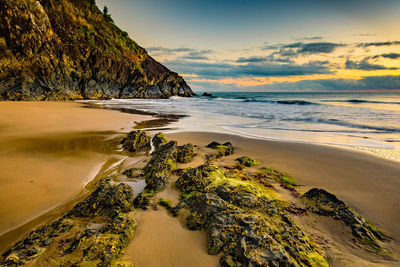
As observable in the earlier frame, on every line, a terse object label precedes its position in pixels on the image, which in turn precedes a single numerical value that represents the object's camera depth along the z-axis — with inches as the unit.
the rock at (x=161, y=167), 128.1
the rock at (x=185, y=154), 171.4
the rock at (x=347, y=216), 84.2
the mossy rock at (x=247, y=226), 63.9
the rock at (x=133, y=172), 149.6
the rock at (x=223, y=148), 203.8
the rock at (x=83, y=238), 64.1
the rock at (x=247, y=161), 174.2
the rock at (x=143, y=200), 103.6
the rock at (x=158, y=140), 227.9
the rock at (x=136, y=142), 222.8
